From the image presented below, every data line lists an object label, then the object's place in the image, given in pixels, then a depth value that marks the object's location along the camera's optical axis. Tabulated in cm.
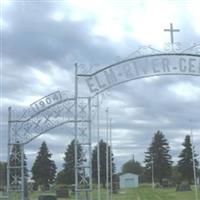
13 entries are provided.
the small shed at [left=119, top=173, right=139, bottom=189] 10838
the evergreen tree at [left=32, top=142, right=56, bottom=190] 8144
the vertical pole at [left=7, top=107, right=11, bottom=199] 1929
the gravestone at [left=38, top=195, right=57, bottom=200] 3544
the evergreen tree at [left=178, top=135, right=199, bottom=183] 8588
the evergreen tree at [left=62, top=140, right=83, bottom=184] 7639
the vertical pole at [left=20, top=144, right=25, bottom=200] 1959
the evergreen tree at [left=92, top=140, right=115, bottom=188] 7262
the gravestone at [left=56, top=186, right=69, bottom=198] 5207
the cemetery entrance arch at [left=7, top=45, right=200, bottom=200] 1728
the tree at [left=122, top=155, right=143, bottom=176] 13088
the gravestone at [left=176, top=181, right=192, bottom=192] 6354
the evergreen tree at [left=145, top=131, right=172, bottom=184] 9244
